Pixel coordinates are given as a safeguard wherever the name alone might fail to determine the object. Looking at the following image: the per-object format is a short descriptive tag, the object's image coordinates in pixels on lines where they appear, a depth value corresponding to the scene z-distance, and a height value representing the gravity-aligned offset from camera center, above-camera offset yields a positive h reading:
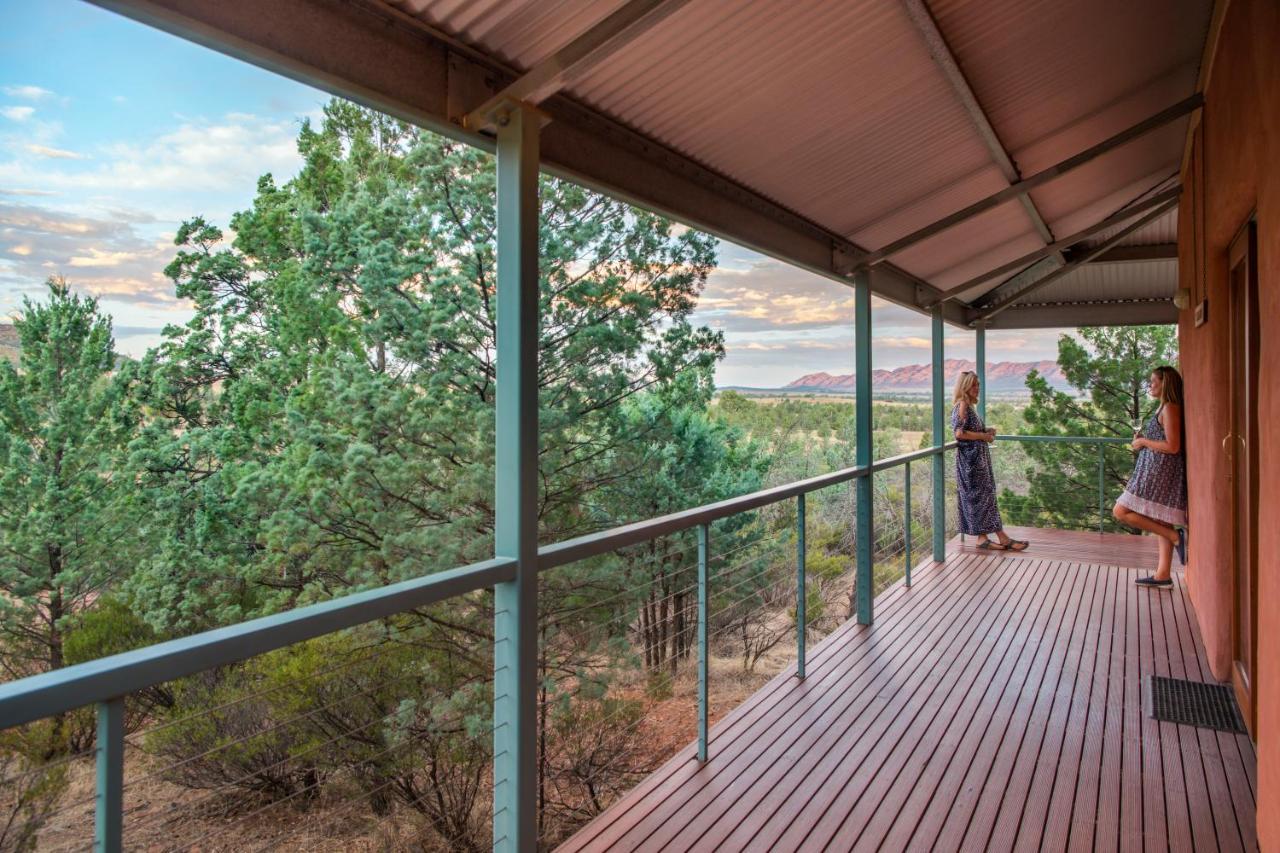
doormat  3.13 -1.14
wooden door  2.85 -0.09
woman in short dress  4.77 -0.23
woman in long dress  6.31 -0.32
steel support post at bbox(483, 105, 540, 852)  2.05 -0.11
